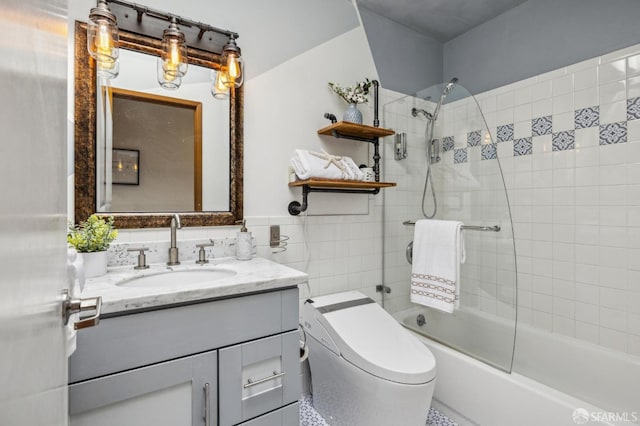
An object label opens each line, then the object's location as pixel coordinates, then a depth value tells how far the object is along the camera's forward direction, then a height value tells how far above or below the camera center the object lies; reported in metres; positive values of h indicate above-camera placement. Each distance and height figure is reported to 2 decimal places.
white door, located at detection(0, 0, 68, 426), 0.21 +0.00
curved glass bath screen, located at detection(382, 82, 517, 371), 1.64 +0.01
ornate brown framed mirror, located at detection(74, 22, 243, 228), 1.24 +0.26
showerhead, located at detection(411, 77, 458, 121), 1.84 +0.66
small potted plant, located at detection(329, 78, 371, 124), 1.85 +0.70
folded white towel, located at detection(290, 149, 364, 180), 1.63 +0.24
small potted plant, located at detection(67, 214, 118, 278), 1.13 -0.12
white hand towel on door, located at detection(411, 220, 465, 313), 1.70 -0.30
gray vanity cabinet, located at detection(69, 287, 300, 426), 0.85 -0.48
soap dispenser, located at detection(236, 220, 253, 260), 1.48 -0.18
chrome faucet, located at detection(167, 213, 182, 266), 1.36 -0.17
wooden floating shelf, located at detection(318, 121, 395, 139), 1.77 +0.48
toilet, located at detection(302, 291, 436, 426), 1.26 -0.67
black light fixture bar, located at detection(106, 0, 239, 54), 1.32 +0.84
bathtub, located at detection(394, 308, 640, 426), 1.31 -0.84
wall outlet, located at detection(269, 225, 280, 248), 1.69 -0.15
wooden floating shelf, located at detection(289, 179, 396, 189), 1.63 +0.15
